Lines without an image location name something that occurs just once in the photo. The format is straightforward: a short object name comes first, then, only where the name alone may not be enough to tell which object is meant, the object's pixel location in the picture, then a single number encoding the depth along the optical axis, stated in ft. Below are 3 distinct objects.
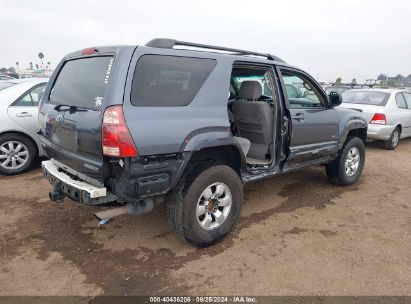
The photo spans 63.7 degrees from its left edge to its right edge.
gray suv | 8.61
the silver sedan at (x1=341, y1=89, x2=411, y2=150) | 25.68
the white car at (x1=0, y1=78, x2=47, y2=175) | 17.10
